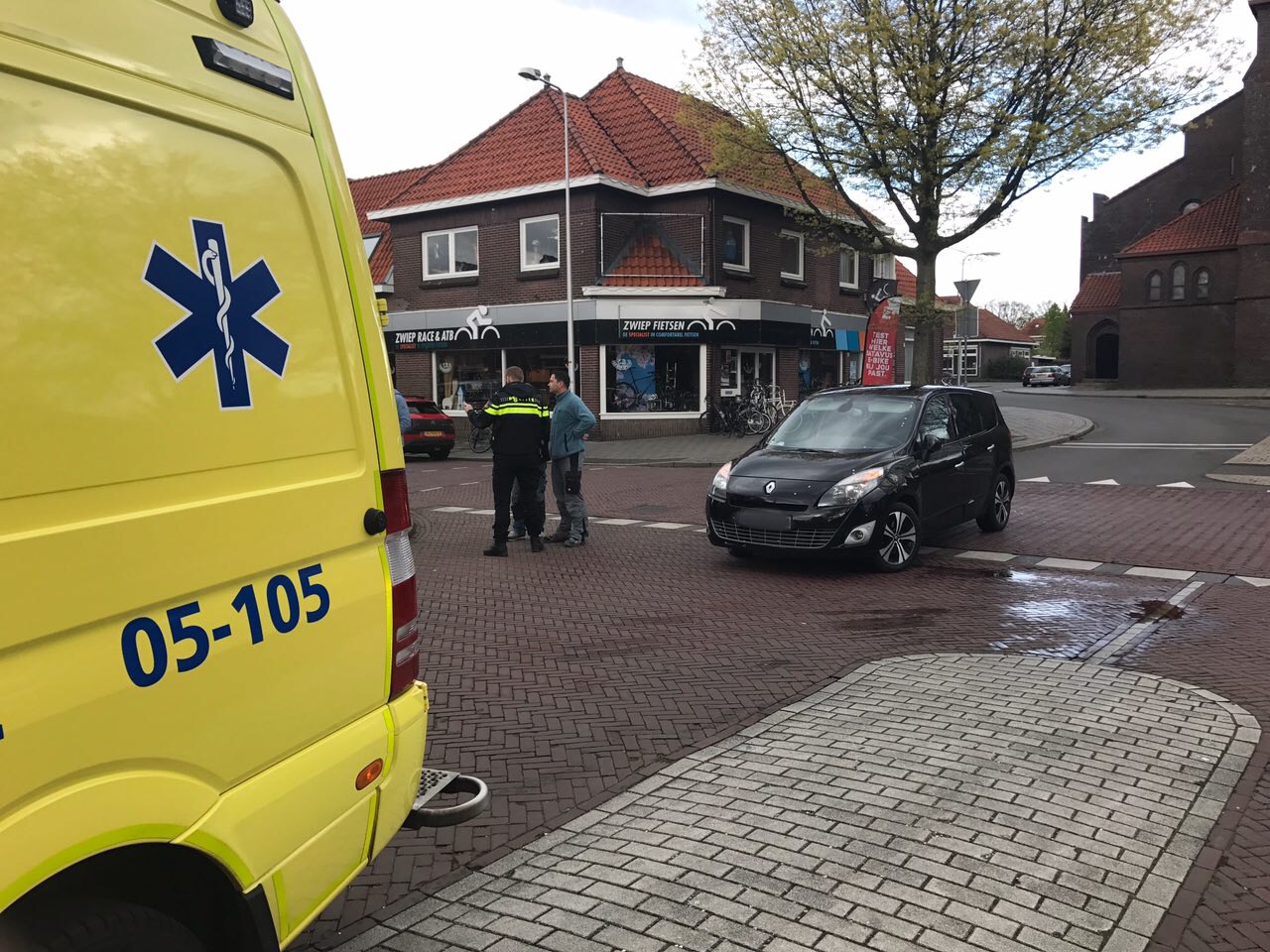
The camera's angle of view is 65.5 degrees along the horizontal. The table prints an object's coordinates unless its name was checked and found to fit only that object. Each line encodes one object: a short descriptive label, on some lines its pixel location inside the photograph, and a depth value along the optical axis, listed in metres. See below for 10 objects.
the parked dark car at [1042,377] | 60.31
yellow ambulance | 1.63
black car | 8.31
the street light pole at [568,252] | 21.44
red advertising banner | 19.09
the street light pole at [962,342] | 29.19
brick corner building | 23.94
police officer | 9.23
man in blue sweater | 9.96
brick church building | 40.34
